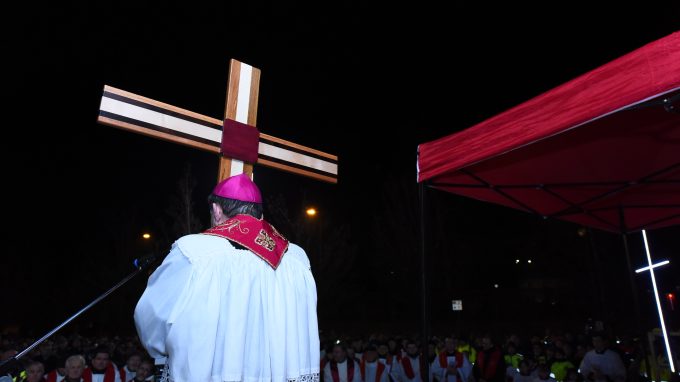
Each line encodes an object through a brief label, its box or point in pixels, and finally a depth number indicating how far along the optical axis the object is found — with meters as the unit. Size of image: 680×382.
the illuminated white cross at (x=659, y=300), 6.59
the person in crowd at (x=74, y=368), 6.07
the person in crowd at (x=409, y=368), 10.05
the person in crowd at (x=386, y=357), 10.30
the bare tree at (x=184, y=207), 17.16
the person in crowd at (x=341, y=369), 9.52
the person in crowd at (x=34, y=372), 6.02
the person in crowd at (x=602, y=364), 7.69
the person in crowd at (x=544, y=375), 7.82
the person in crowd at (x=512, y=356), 10.28
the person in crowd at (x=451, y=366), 9.77
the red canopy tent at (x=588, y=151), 2.95
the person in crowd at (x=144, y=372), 6.92
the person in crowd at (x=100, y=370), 7.39
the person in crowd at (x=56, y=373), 7.33
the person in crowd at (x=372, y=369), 9.89
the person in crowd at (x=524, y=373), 8.67
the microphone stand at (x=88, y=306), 2.18
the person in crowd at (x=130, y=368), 7.57
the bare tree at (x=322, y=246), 19.77
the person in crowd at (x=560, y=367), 8.80
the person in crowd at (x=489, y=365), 9.22
